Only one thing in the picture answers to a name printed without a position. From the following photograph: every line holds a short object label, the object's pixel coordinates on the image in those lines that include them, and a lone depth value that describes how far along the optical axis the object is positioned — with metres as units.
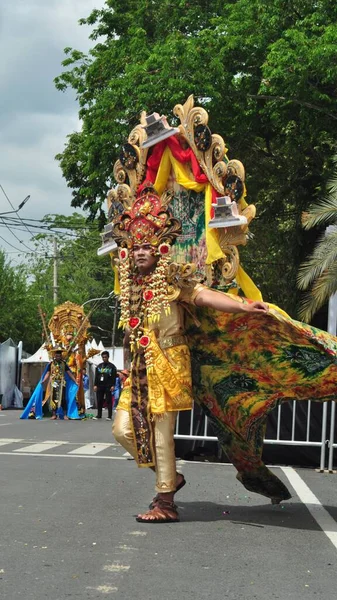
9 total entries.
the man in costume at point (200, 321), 7.66
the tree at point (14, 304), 60.34
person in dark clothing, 26.80
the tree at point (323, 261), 20.23
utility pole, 64.79
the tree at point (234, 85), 21.61
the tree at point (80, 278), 82.38
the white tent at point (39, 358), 38.98
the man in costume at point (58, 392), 26.69
